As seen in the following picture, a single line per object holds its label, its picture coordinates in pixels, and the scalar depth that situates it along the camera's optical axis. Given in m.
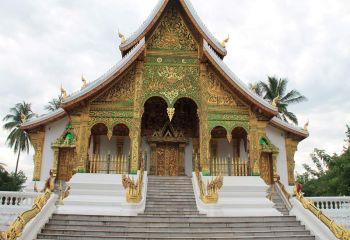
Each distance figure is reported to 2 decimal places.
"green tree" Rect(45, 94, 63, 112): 29.19
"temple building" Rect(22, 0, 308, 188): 11.38
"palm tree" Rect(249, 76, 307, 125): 25.37
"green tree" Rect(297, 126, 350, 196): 13.06
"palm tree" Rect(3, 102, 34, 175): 27.55
